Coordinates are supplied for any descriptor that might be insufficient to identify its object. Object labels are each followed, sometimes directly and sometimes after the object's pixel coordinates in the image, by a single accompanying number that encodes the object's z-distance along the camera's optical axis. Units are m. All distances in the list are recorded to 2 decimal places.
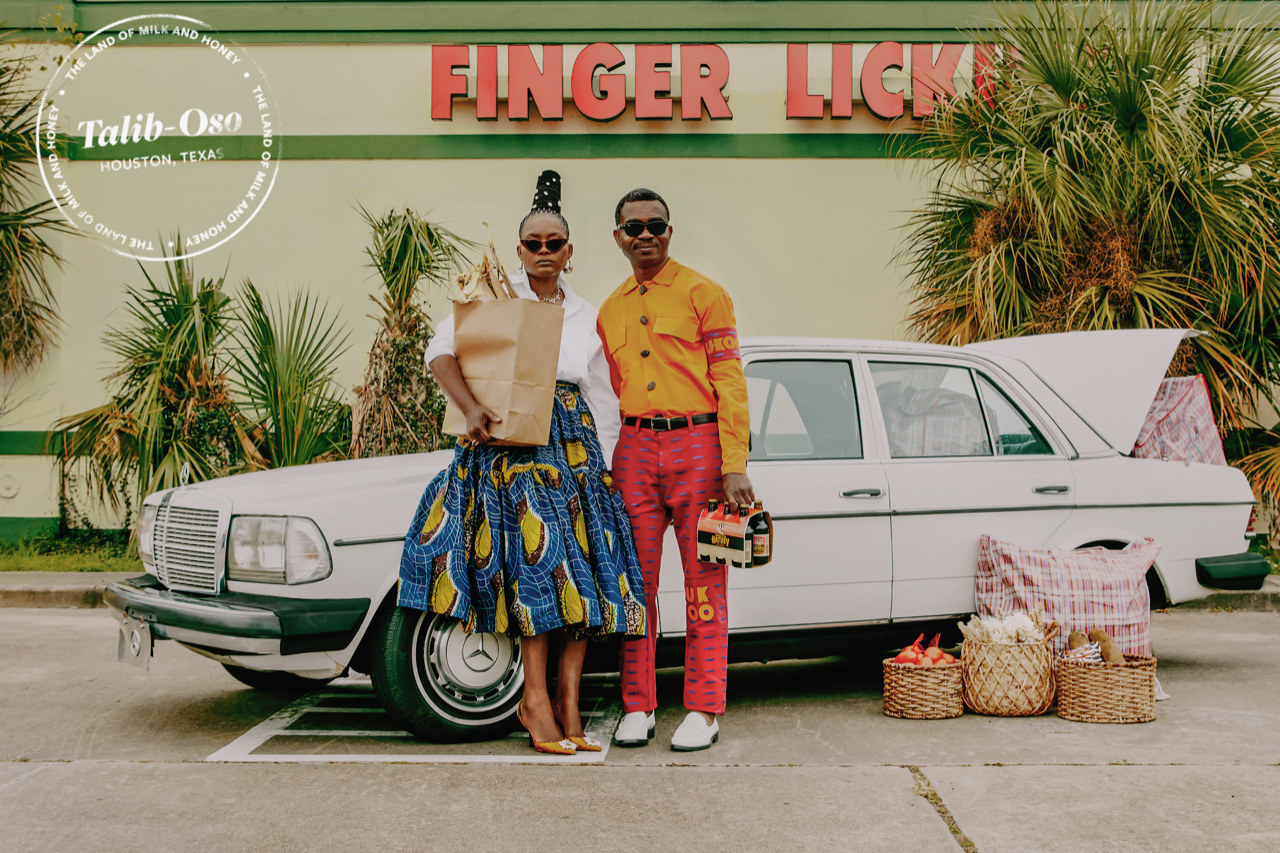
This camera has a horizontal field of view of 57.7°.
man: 4.23
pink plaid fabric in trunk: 5.61
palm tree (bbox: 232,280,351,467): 7.23
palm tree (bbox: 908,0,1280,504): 7.74
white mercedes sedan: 4.19
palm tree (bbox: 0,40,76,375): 9.96
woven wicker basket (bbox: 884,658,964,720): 4.71
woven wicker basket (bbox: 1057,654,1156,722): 4.63
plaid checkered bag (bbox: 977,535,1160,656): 4.94
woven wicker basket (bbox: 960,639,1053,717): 4.74
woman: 4.10
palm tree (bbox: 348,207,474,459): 7.88
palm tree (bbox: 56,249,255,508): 7.85
